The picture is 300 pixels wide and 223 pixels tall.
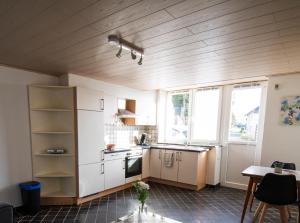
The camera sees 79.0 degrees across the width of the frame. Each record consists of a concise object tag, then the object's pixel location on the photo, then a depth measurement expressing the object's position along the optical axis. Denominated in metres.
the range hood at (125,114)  3.90
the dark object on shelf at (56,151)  2.97
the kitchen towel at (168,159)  3.96
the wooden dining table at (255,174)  2.34
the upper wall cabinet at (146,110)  4.38
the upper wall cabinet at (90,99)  2.97
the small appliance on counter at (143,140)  4.50
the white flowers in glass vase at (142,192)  1.89
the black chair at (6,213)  1.71
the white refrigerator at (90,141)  2.98
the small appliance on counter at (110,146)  3.67
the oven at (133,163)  3.76
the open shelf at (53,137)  2.95
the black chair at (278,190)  2.09
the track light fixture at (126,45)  1.66
